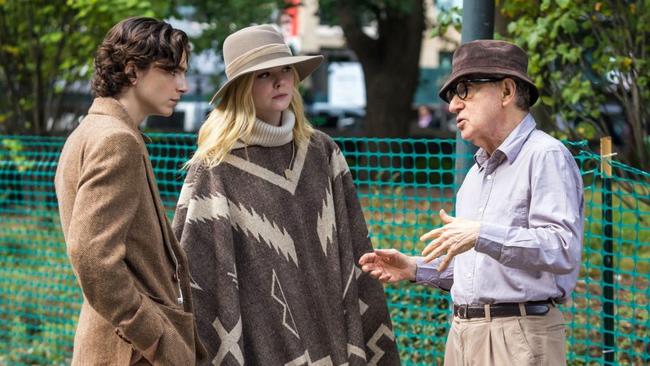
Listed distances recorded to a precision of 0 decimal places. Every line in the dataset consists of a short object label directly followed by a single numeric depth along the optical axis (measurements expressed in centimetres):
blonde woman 360
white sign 3550
